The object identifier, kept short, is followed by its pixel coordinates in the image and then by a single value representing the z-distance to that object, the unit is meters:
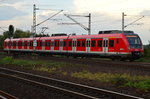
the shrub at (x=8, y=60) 28.54
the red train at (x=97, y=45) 27.17
